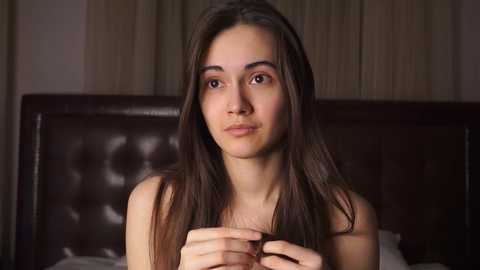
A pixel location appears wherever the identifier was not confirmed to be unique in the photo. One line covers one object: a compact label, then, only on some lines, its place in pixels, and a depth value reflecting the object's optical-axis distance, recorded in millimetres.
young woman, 1200
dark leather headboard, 2602
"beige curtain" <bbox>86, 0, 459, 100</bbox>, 2666
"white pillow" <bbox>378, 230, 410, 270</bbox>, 2035
